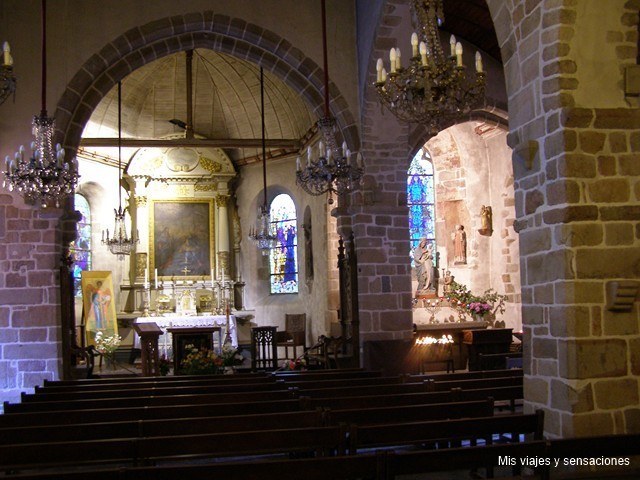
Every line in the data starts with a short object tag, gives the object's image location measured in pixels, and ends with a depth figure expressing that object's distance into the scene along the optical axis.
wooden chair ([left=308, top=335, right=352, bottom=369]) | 11.22
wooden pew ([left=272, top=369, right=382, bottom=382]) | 7.98
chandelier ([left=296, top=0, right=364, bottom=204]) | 8.02
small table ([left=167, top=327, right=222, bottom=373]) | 12.52
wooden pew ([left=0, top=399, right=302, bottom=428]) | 5.37
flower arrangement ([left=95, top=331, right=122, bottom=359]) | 14.54
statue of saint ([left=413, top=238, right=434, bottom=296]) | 15.36
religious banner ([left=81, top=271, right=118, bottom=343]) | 15.00
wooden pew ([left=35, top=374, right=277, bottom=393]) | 7.41
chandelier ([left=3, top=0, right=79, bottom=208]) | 7.68
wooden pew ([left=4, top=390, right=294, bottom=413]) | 6.01
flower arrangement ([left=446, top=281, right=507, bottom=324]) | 14.73
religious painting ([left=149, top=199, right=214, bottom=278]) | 18.05
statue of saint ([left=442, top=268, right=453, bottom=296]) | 15.41
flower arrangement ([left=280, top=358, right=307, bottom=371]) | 12.17
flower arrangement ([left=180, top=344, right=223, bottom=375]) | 10.01
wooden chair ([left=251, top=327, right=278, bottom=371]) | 12.87
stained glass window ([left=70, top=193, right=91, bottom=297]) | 17.00
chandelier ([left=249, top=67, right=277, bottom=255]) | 14.37
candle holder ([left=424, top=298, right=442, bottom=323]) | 15.16
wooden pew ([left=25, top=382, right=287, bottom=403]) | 6.68
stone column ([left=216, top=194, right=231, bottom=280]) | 18.20
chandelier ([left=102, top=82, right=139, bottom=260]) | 14.73
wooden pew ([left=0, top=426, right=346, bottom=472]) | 4.03
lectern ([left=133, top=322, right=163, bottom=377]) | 10.94
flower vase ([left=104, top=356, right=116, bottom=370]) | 15.36
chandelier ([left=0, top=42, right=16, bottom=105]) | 5.73
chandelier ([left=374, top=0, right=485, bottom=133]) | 5.94
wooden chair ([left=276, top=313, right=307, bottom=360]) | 15.77
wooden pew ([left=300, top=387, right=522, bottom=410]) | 5.82
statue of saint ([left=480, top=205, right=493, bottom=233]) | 15.50
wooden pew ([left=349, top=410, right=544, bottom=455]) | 4.32
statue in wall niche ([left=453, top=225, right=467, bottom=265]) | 15.70
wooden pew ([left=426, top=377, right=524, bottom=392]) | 6.60
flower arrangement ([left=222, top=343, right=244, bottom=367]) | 11.37
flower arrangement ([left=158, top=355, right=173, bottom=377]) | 11.42
